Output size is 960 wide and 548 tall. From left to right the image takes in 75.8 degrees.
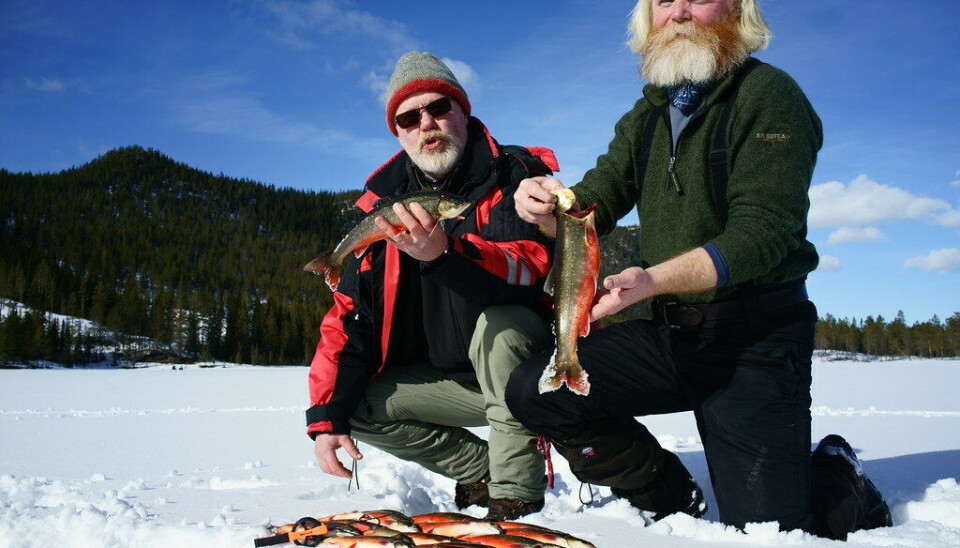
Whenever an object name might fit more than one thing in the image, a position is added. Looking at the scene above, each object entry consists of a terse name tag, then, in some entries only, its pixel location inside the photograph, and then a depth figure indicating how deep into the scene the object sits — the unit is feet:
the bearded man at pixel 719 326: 9.39
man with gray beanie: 10.84
